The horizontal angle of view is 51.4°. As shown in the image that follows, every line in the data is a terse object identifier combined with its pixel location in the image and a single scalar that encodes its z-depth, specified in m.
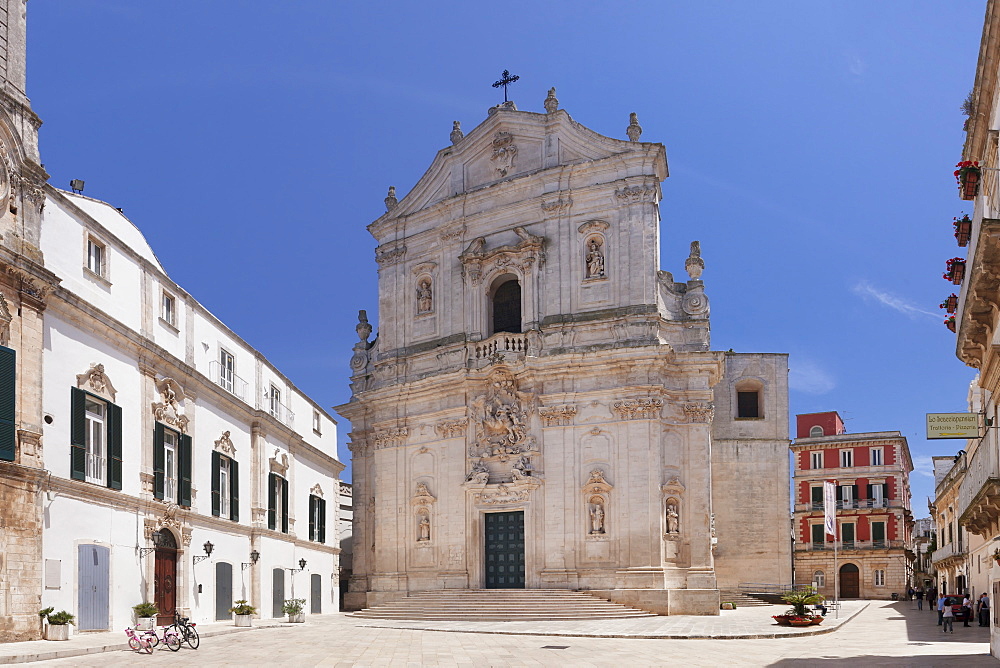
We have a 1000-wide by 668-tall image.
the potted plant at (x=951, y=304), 20.98
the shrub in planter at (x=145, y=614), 22.66
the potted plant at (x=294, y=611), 30.77
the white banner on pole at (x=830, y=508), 35.25
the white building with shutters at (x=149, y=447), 21.59
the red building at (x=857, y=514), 62.69
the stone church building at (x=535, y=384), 32.34
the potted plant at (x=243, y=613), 27.70
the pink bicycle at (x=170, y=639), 20.28
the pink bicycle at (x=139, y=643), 19.42
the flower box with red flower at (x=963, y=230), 19.16
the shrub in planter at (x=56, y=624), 19.75
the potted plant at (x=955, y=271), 20.56
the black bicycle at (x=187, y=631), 20.70
